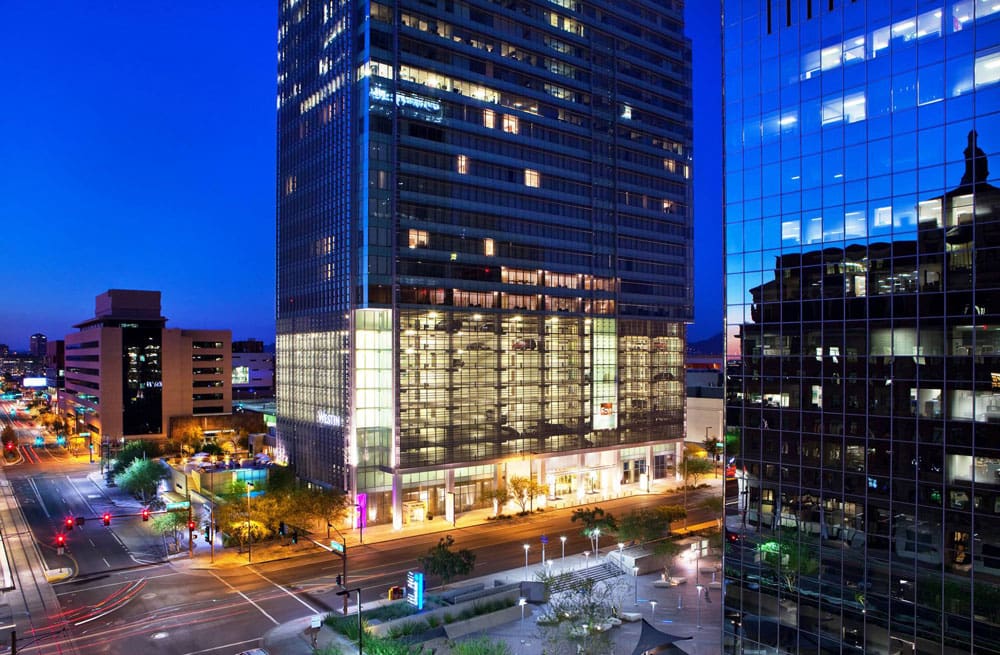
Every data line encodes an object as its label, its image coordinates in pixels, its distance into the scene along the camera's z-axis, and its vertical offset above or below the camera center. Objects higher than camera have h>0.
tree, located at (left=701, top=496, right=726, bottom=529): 85.06 -20.39
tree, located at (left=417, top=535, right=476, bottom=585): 58.25 -18.35
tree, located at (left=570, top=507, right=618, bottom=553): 70.38 -18.73
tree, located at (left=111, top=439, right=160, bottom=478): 110.50 -17.44
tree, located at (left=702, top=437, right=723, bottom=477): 123.69 -18.61
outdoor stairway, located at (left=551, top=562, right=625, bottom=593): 62.58 -21.42
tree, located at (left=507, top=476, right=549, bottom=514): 91.12 -19.09
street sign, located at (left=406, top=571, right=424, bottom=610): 52.19 -18.27
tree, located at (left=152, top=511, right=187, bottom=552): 72.44 -18.31
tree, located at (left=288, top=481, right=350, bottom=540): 74.44 -17.45
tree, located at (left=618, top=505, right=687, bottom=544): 69.62 -18.38
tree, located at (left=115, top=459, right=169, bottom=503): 97.31 -18.45
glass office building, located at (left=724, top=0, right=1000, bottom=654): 34.44 +0.89
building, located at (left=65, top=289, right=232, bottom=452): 148.62 -5.03
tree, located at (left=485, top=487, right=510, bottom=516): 90.00 -19.64
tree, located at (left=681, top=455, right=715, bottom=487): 104.58 -19.20
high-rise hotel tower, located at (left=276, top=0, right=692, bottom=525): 87.19 +13.73
